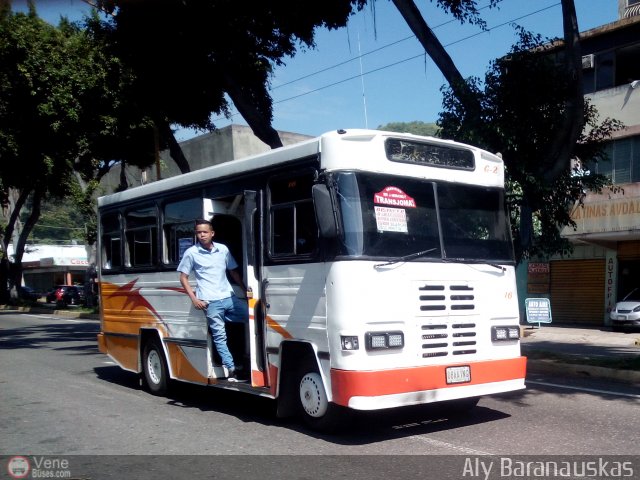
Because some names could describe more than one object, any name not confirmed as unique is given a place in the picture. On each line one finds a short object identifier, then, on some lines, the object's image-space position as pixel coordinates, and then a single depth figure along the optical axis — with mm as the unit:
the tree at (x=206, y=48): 14742
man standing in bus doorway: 8133
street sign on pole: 21500
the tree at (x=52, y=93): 21938
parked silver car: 21797
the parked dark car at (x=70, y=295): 43709
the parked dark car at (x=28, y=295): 47906
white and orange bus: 6480
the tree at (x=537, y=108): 11828
